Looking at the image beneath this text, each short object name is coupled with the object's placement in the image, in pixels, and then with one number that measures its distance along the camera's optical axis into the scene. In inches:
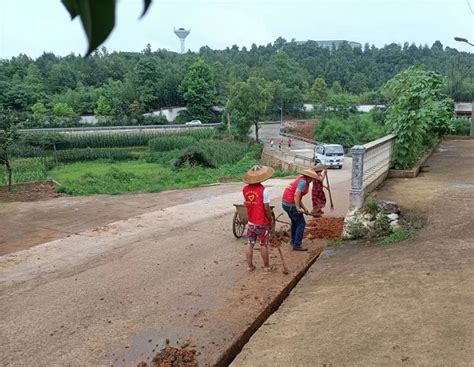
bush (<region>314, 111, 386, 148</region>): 1601.9
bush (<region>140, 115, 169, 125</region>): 2213.3
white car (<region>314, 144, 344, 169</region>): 1012.5
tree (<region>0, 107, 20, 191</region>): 753.6
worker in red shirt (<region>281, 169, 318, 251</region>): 255.5
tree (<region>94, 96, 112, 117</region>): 2281.0
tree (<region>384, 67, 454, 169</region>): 359.9
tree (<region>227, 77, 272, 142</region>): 1518.2
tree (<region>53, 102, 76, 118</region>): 2164.1
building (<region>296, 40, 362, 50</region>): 7315.5
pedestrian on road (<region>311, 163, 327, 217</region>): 310.4
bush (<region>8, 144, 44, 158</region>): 1353.8
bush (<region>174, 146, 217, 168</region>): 1209.2
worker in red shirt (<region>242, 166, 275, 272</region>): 229.9
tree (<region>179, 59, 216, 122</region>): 2399.1
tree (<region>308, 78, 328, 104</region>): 2647.9
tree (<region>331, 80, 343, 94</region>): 2906.7
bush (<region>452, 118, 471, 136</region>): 811.2
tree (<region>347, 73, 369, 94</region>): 3152.1
